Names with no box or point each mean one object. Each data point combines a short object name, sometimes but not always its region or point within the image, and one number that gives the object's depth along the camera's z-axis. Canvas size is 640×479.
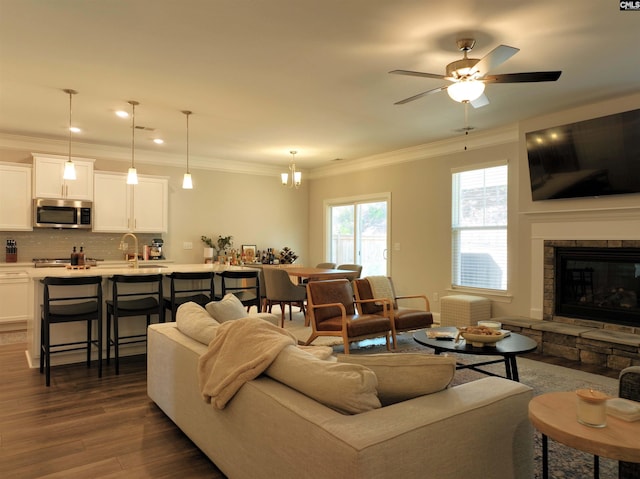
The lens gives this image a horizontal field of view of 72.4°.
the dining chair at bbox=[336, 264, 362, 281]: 6.79
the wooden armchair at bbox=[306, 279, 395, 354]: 4.60
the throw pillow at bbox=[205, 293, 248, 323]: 2.97
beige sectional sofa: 1.43
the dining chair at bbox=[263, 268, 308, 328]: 6.15
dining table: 6.03
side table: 1.49
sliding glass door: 7.73
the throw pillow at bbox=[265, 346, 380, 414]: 1.62
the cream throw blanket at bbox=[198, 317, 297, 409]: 2.00
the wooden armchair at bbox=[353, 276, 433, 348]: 4.97
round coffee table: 3.19
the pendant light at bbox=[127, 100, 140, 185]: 4.79
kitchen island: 4.30
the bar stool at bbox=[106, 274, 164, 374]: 4.21
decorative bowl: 3.30
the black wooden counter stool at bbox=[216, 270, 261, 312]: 4.97
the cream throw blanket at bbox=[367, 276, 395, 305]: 5.30
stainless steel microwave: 6.21
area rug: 2.42
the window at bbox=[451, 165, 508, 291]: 5.89
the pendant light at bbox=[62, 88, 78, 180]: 4.48
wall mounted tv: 4.47
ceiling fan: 2.93
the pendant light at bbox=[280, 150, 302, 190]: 6.84
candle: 1.64
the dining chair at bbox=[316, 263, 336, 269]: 7.81
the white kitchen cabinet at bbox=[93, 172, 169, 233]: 6.70
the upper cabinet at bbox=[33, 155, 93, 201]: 6.19
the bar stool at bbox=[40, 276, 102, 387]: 3.87
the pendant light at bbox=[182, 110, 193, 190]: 5.28
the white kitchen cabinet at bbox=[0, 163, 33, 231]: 6.08
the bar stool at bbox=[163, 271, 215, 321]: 4.56
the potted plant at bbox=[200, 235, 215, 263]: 7.83
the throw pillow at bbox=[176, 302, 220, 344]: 2.62
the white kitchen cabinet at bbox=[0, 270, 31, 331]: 6.03
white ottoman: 5.66
